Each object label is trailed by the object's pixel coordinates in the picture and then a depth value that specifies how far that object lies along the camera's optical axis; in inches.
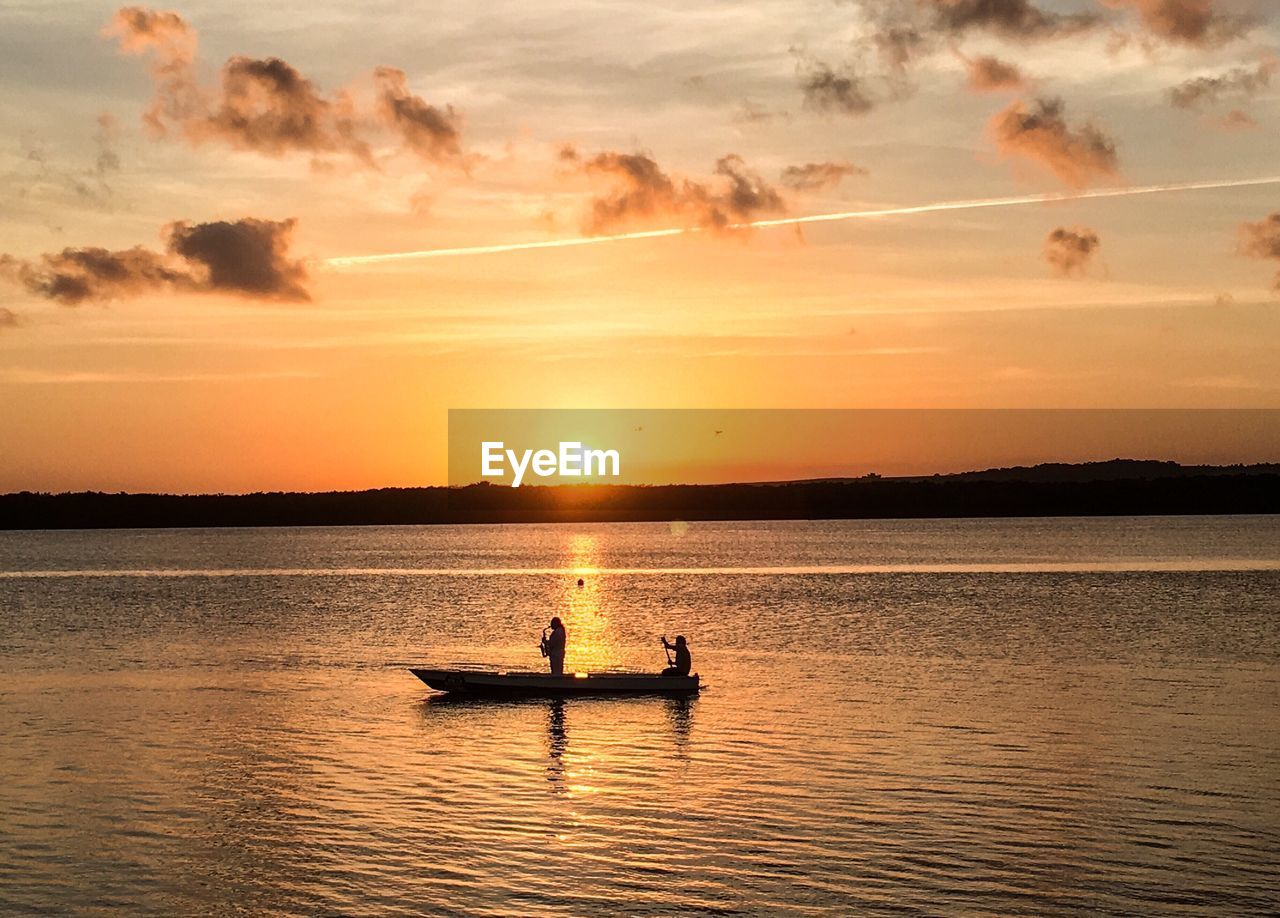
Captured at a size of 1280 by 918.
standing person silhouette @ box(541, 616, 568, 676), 1827.0
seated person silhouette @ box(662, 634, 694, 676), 1836.9
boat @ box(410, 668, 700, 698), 1822.1
